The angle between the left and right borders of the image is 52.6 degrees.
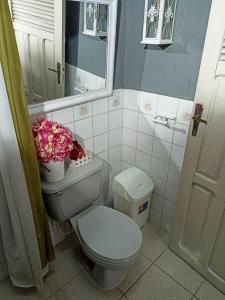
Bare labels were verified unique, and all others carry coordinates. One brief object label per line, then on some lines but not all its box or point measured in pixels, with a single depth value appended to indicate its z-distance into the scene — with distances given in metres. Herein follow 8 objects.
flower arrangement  1.14
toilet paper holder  1.50
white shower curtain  0.96
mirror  1.24
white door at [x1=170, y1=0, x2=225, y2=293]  1.12
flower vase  1.20
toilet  1.25
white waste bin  1.72
